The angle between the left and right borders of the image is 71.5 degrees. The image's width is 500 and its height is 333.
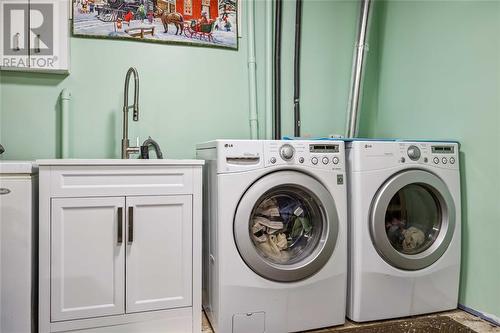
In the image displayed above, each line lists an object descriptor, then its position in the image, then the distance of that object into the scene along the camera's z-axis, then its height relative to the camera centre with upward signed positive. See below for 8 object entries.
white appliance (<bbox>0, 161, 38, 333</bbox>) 1.48 -0.36
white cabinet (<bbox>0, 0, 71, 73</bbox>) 1.95 +0.73
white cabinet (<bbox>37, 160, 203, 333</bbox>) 1.53 -0.38
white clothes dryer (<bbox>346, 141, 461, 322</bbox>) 1.83 -0.36
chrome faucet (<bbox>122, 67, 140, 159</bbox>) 1.95 +0.25
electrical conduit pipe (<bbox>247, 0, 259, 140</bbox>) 2.42 +0.63
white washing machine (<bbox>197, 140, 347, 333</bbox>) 1.66 -0.37
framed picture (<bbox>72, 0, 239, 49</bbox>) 2.15 +0.93
